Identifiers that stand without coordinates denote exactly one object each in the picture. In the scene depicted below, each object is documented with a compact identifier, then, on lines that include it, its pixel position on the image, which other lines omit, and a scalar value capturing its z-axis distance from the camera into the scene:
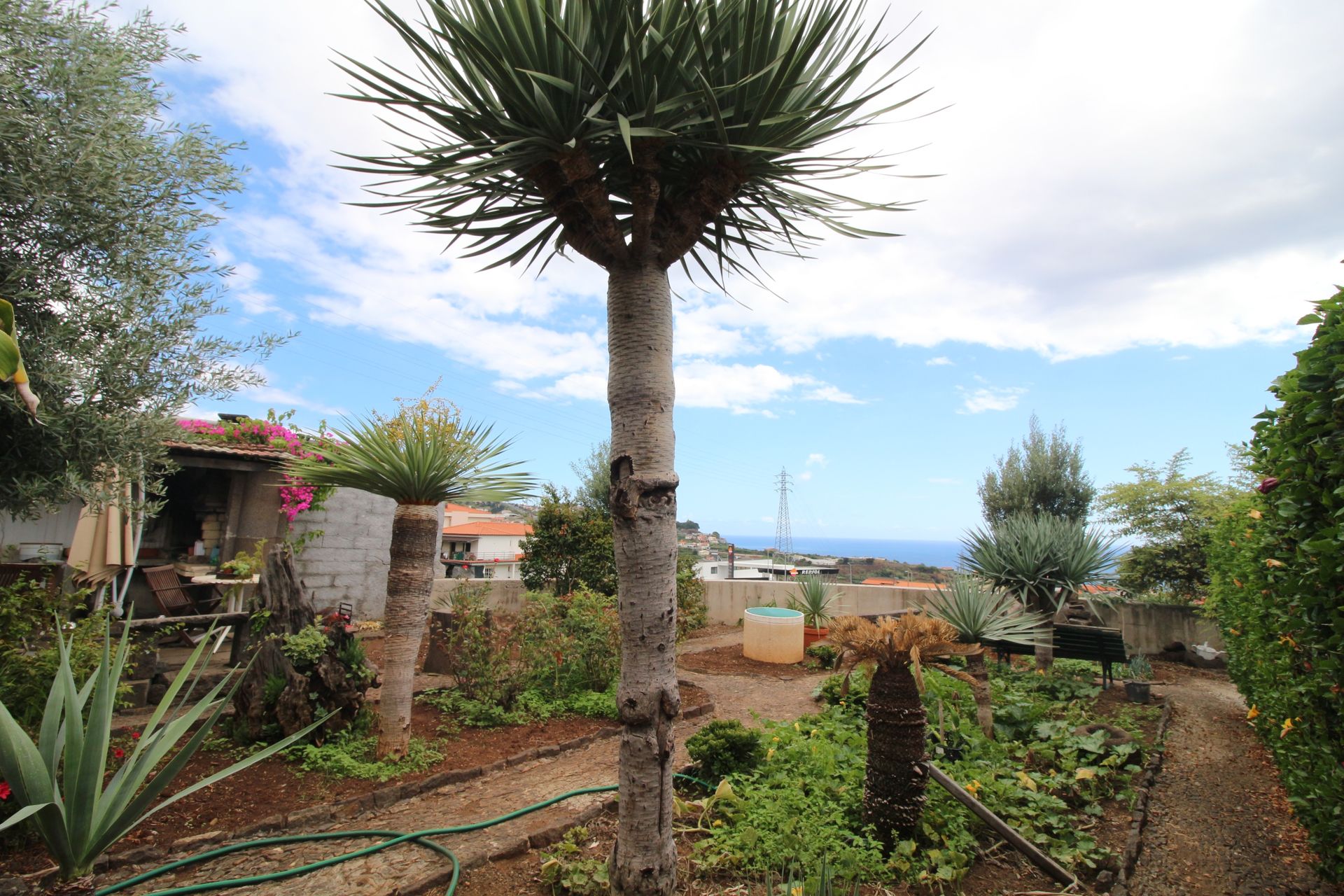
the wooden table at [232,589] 7.52
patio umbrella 6.54
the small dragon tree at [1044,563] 8.28
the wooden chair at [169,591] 7.41
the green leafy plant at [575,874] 2.86
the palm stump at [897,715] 3.45
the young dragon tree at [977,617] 5.86
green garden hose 2.89
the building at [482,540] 34.00
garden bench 7.71
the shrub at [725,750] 4.20
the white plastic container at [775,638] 9.28
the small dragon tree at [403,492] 4.52
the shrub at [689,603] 11.55
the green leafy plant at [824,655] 8.86
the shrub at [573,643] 6.13
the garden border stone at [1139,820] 3.29
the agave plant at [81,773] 2.17
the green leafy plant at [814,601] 10.93
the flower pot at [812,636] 10.55
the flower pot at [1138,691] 7.19
